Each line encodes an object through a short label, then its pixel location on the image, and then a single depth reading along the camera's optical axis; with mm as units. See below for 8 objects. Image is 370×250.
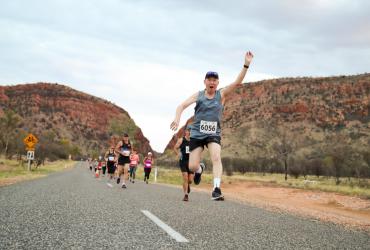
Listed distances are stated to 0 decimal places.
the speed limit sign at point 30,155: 31106
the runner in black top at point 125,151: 16016
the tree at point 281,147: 66188
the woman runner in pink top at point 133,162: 23981
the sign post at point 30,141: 29812
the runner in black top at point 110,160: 22828
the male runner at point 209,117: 6879
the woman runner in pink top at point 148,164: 23547
